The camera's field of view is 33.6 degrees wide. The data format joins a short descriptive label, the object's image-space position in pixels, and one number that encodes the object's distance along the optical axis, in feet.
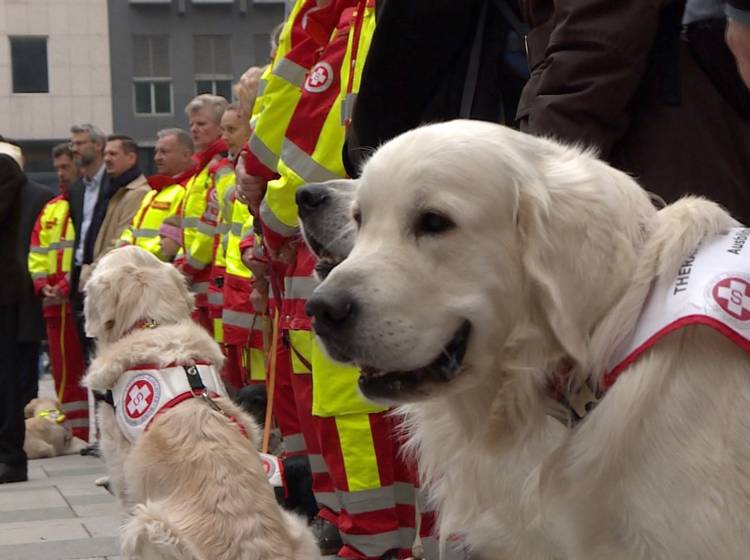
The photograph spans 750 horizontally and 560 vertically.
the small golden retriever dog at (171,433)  14.11
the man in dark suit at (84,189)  33.68
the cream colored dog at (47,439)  32.96
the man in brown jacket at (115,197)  32.71
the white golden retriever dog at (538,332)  7.07
